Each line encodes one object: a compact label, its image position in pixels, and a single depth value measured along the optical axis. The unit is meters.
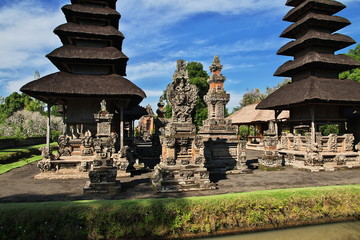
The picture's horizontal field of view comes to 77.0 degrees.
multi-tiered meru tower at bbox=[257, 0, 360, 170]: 14.55
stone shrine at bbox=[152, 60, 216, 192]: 9.16
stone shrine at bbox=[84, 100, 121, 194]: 8.95
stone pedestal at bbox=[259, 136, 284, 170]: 14.34
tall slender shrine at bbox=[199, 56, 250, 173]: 13.09
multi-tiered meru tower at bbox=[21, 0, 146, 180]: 12.89
